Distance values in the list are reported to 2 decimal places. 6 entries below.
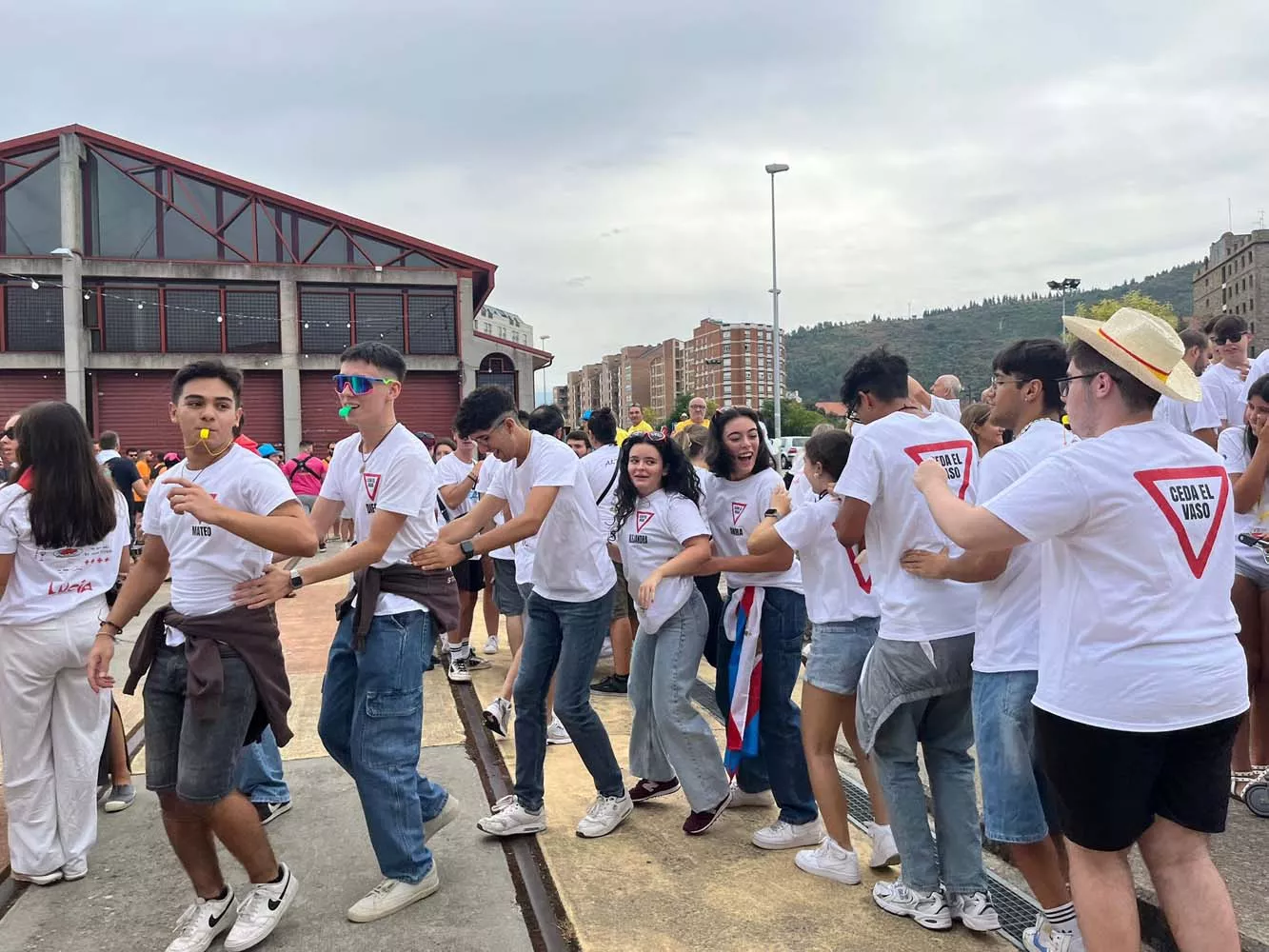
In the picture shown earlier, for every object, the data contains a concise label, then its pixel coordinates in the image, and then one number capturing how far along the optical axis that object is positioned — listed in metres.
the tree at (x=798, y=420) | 90.73
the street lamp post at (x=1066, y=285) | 40.72
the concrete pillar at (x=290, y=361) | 26.61
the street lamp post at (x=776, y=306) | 27.77
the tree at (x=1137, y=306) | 48.69
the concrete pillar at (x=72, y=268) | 25.09
